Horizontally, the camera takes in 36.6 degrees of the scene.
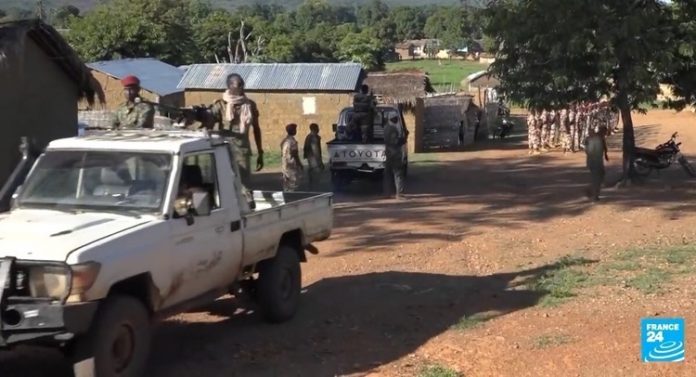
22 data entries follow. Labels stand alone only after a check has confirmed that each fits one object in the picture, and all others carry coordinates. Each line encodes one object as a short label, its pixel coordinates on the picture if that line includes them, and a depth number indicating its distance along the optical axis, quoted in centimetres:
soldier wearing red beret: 1021
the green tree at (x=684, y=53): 1992
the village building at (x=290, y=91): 3428
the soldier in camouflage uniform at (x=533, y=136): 3391
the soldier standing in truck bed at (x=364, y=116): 2247
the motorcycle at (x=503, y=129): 4291
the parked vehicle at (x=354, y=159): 2184
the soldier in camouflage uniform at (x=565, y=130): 3362
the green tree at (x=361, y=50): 7138
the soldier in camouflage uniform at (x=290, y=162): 1922
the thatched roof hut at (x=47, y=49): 1691
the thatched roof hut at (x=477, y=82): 6088
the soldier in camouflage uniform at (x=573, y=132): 3356
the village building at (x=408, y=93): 3503
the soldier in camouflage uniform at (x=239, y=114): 1188
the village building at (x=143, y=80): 3516
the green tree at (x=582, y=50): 1984
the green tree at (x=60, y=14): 7848
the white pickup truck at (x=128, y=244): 648
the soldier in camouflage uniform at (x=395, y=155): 2059
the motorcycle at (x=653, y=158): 2311
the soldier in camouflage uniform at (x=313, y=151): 2183
